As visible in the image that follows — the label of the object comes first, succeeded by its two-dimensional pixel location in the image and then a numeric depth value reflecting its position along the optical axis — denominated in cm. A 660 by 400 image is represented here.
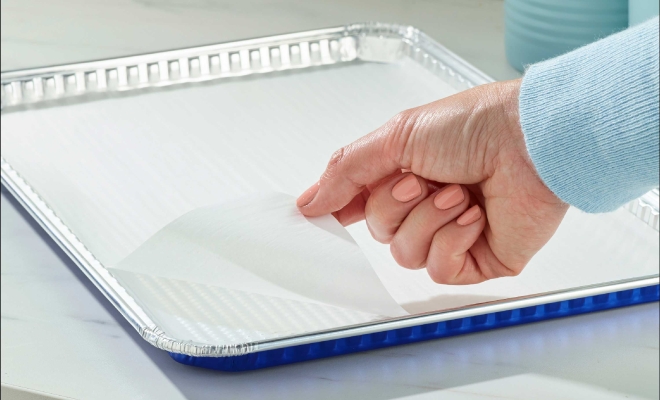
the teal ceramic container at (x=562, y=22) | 121
